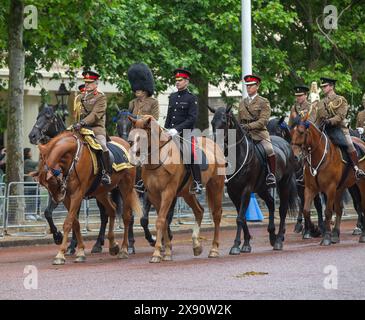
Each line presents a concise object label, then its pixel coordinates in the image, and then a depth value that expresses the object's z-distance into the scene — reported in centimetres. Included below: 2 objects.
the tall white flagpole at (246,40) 2975
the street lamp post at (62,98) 2422
